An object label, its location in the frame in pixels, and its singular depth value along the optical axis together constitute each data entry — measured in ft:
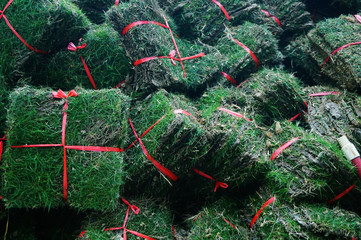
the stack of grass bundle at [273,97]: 8.46
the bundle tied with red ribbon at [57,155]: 6.29
